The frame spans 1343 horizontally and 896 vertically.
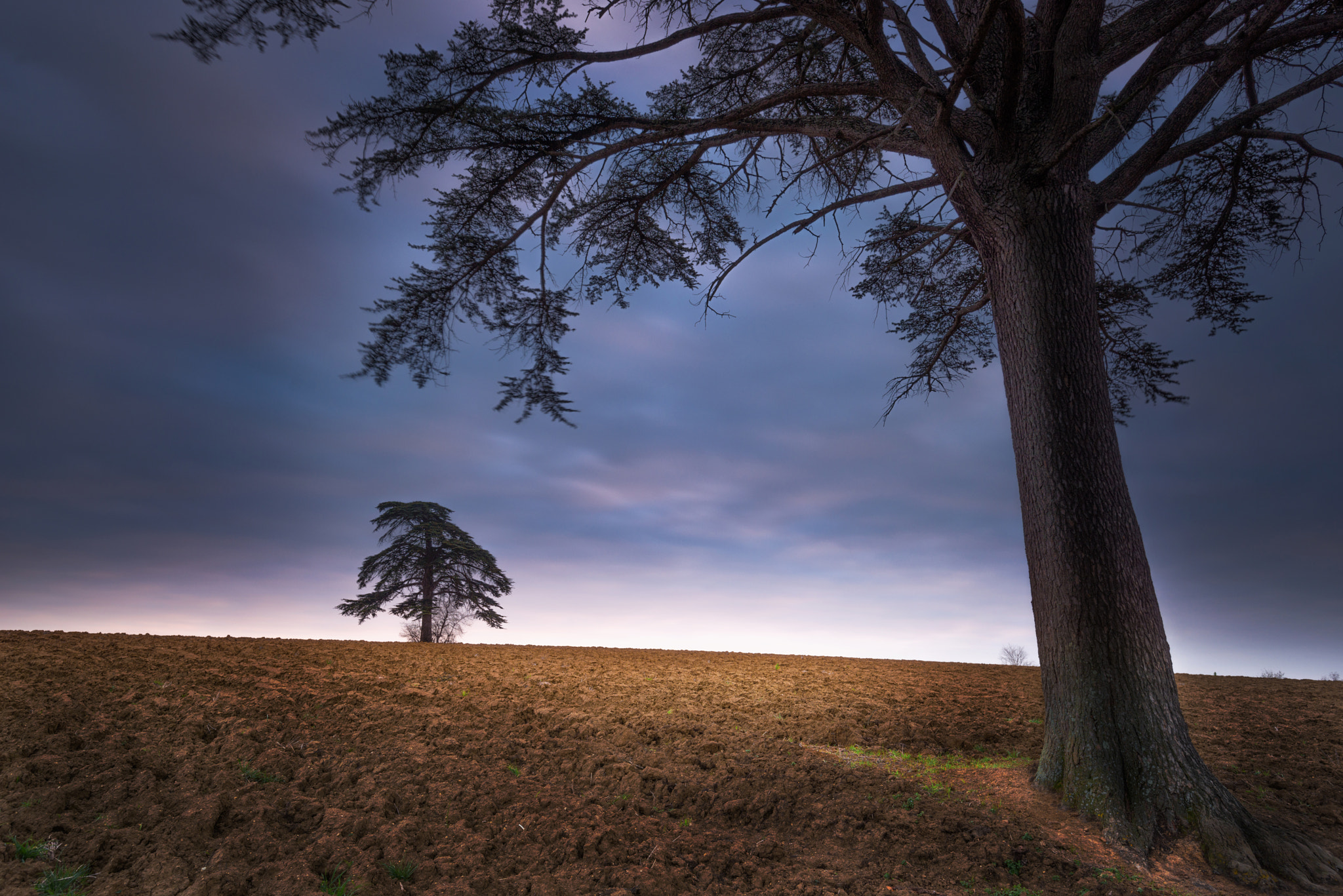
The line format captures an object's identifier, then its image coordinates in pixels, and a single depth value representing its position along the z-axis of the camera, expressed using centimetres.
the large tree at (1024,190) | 442
